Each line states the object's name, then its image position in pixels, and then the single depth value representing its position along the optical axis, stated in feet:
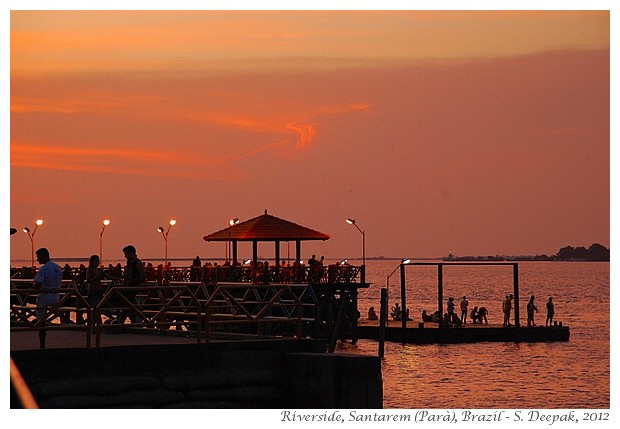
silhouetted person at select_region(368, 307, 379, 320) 240.63
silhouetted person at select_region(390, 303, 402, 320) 235.07
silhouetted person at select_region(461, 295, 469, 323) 239.38
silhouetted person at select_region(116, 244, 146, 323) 73.20
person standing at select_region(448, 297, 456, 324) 207.10
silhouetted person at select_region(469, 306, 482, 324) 232.12
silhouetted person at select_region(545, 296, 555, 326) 242.52
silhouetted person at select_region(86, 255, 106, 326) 85.97
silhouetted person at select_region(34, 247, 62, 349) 62.75
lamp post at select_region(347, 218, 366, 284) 223.63
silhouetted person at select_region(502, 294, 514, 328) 208.11
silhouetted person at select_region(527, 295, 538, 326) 223.14
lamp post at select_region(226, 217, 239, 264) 209.11
